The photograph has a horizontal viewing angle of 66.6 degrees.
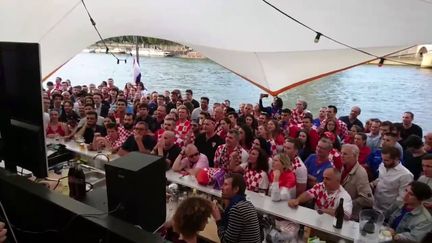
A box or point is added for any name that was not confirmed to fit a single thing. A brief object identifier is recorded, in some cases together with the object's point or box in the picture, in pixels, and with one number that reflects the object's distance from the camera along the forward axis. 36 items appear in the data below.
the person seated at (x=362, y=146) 4.39
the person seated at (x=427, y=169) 3.10
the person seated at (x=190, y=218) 1.75
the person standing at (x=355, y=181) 3.14
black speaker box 1.55
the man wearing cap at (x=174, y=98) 7.26
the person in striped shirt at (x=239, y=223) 2.28
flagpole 12.47
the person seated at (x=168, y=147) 3.82
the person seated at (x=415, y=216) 2.35
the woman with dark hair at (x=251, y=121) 5.45
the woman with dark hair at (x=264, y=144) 3.99
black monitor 1.65
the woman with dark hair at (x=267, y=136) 4.49
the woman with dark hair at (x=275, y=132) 4.82
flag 12.15
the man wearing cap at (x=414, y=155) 3.97
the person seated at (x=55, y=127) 4.90
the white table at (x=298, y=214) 2.43
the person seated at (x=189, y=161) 3.51
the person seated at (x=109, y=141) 4.11
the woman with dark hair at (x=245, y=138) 4.33
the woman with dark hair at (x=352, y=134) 4.97
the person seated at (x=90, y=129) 4.80
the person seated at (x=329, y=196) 2.71
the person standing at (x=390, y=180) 3.24
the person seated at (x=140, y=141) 4.09
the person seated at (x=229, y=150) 3.82
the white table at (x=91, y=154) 3.71
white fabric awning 4.56
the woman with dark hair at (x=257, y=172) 3.19
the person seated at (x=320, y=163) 3.55
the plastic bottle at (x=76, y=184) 2.24
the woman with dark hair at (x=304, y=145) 4.49
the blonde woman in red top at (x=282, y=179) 2.88
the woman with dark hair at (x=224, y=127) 4.71
